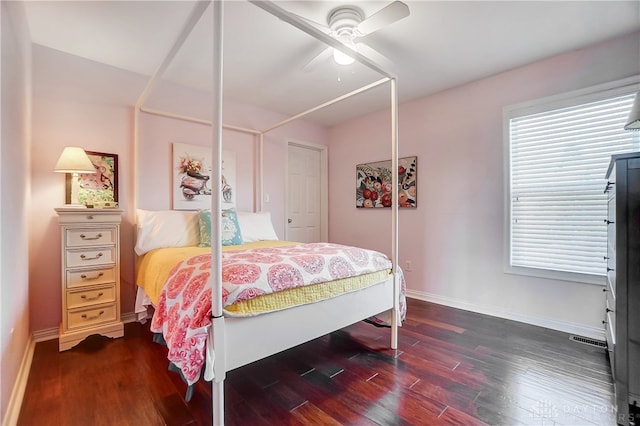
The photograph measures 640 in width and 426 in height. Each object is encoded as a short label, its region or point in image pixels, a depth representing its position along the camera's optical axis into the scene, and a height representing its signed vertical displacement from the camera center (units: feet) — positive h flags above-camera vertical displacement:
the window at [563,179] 7.74 +0.94
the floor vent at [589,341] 7.37 -3.42
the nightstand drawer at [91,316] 7.20 -2.67
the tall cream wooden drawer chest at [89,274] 7.14 -1.59
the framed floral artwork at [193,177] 10.07 +1.29
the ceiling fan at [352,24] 5.60 +4.20
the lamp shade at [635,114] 5.10 +1.75
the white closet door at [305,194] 13.91 +0.92
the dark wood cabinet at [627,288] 4.56 -1.26
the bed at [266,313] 4.24 -1.89
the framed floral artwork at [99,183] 8.21 +0.88
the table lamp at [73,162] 7.20 +1.29
